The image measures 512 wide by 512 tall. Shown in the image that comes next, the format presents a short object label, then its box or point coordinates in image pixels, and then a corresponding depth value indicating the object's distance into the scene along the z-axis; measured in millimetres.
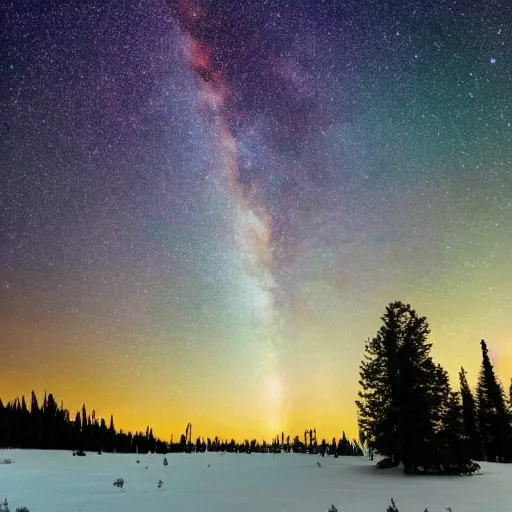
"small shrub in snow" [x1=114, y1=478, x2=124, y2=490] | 19822
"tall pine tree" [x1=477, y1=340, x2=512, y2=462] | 52344
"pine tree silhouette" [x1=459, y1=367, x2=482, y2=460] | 52875
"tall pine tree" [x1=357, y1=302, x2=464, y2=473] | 26391
